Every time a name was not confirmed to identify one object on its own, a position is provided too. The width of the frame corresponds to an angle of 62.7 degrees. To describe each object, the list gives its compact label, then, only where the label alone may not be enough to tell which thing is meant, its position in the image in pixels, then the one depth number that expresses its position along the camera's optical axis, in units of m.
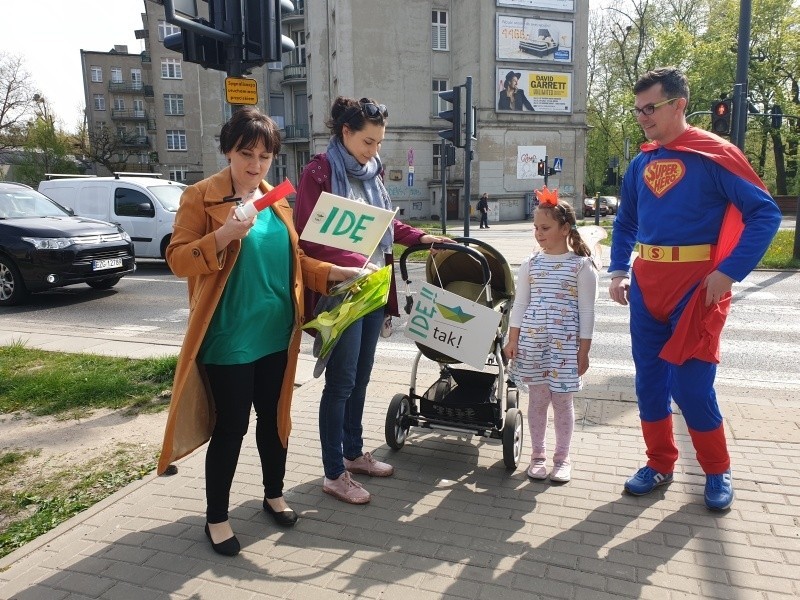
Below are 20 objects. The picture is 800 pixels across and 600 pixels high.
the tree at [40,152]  52.16
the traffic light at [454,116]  11.07
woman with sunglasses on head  3.41
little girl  3.68
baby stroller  3.90
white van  14.63
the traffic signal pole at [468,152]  10.98
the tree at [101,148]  58.41
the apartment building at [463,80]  37.50
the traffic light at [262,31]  5.08
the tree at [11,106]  49.19
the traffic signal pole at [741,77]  12.71
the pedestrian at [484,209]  31.80
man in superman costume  3.16
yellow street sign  5.16
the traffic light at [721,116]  14.07
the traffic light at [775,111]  24.70
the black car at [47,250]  10.42
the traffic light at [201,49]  5.29
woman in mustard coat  2.86
